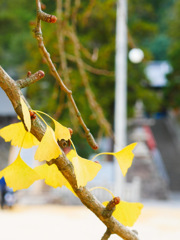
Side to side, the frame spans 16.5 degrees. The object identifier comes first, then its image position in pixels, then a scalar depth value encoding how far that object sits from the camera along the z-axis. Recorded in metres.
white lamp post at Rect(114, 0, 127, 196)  14.88
